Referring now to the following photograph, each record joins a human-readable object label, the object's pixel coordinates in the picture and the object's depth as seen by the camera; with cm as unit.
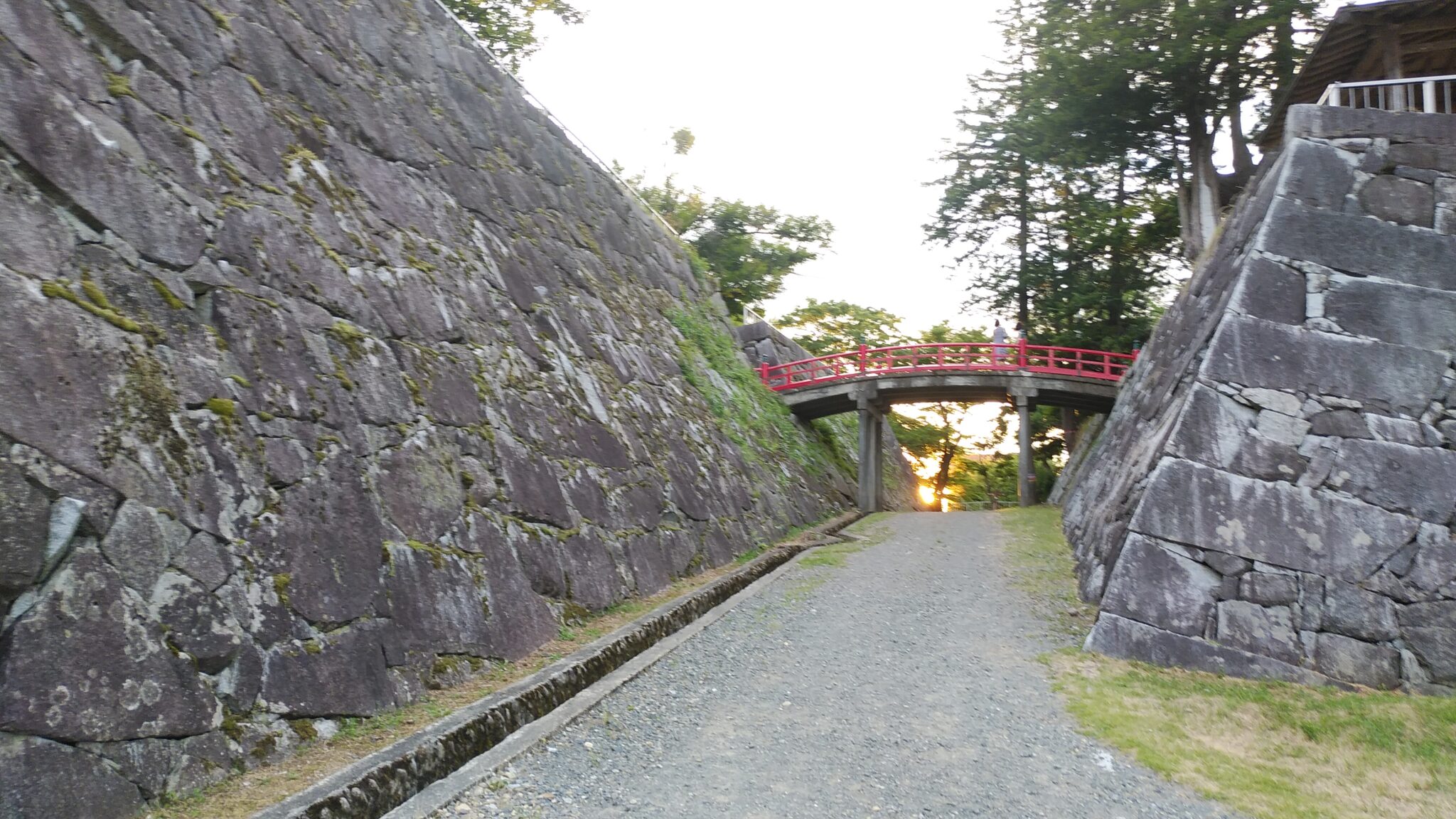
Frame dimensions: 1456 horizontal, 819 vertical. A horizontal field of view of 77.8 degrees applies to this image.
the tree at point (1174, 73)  1650
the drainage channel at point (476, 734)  371
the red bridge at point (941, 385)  2159
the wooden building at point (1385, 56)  964
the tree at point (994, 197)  2728
